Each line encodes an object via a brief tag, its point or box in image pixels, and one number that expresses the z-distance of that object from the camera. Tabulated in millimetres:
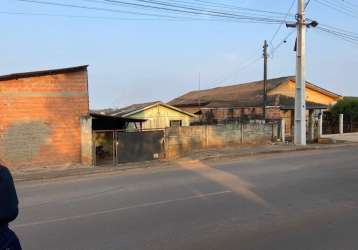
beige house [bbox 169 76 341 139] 40969
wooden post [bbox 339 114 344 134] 42250
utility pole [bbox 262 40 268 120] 35244
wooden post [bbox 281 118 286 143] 30055
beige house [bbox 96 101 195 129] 37156
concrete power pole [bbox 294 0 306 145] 28172
